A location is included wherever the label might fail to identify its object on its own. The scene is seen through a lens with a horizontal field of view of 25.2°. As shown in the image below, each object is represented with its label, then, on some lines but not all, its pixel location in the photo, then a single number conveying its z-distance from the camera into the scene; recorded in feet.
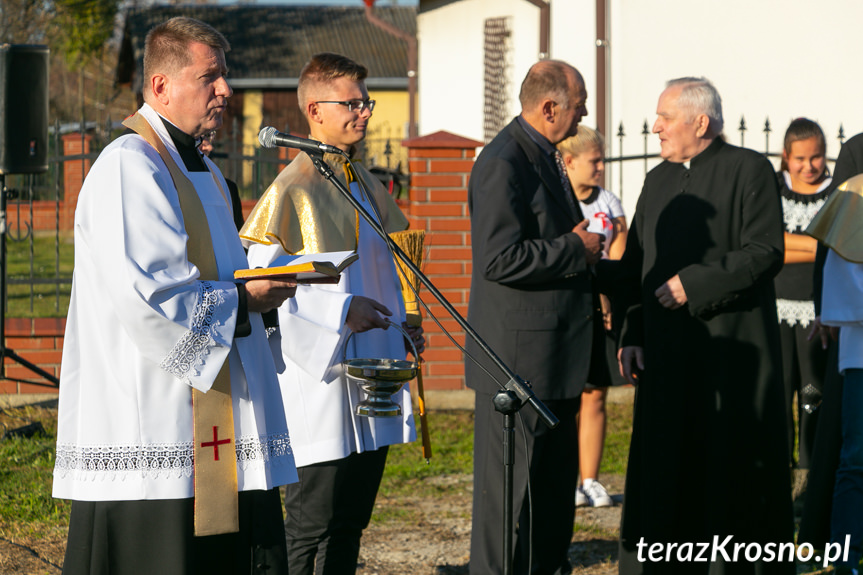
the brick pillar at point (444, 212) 48.88
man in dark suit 24.49
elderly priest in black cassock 24.82
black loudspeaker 46.67
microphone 18.94
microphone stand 16.89
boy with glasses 21.62
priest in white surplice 16.37
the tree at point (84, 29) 175.96
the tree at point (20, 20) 147.07
